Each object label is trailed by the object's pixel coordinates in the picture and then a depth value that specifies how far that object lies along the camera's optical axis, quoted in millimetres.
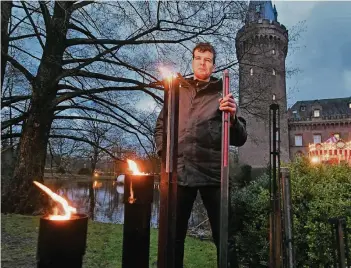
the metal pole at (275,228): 1700
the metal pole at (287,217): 1837
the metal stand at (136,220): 929
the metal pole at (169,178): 837
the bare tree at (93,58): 4422
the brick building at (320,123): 27283
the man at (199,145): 1277
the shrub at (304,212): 2363
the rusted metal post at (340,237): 1554
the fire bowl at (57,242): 553
